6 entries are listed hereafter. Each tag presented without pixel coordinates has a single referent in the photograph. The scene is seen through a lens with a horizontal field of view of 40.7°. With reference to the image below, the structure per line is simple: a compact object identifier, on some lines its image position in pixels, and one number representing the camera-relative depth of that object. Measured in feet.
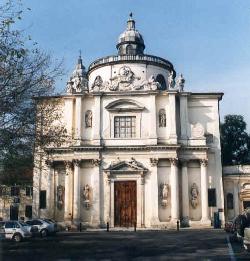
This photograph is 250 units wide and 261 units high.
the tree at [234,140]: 142.65
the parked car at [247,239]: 39.22
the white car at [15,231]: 68.82
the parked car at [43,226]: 77.64
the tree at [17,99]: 39.23
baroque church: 95.99
